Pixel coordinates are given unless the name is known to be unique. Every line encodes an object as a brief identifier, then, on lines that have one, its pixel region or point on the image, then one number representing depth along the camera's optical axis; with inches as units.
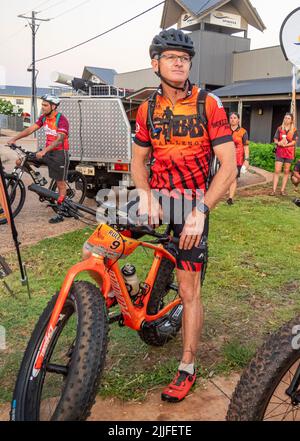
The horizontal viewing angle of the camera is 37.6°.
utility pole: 1414.1
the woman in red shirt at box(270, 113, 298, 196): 409.1
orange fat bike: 83.9
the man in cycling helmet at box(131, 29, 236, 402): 110.0
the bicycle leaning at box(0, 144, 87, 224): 293.9
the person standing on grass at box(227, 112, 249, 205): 384.1
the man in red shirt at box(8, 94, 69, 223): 299.7
